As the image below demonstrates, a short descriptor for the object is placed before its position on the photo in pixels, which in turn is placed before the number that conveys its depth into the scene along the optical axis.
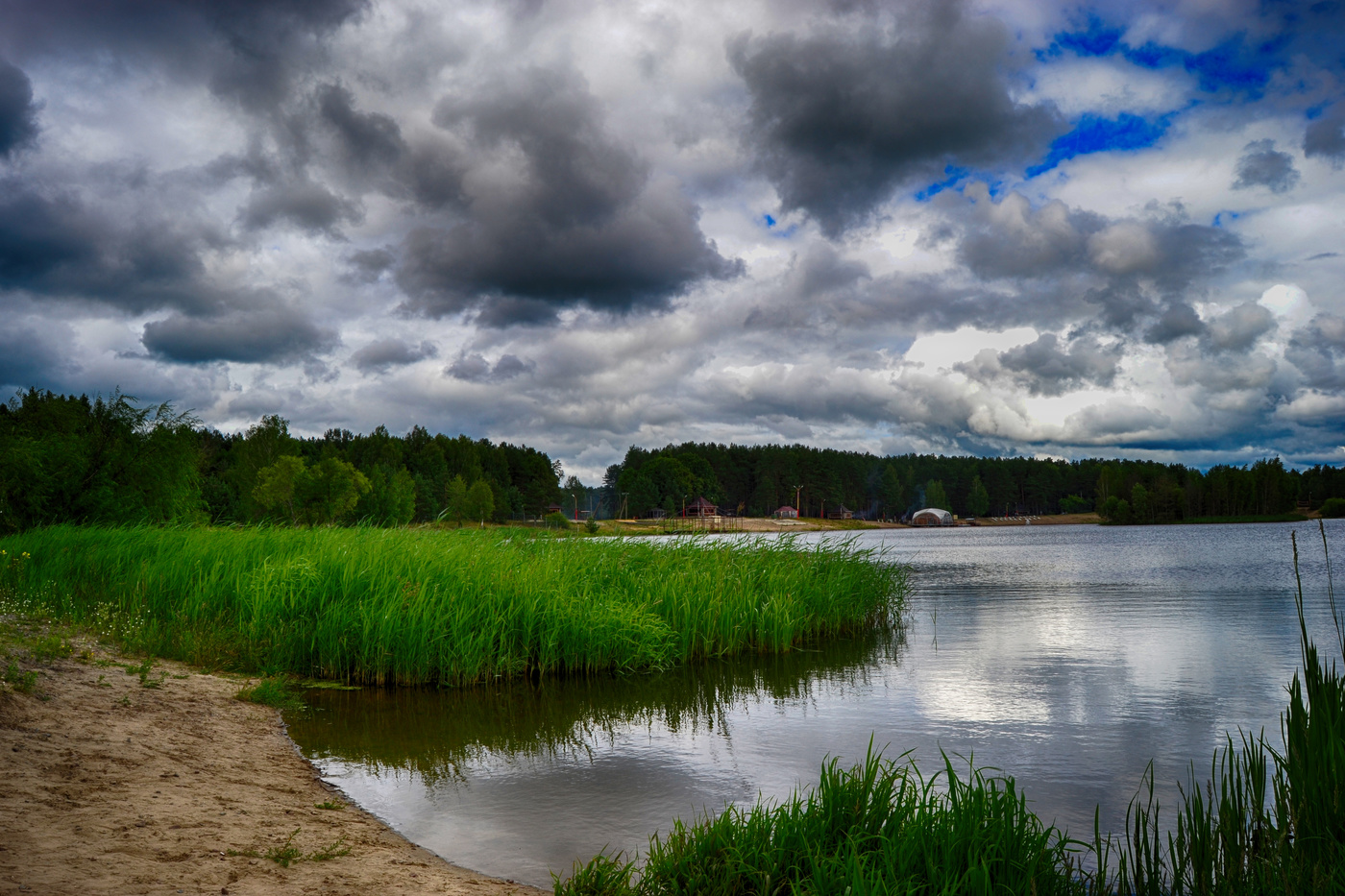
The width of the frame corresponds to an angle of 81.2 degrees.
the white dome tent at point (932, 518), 174.01
